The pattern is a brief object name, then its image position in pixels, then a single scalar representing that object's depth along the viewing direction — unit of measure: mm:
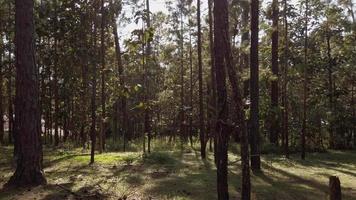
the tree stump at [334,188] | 7164
